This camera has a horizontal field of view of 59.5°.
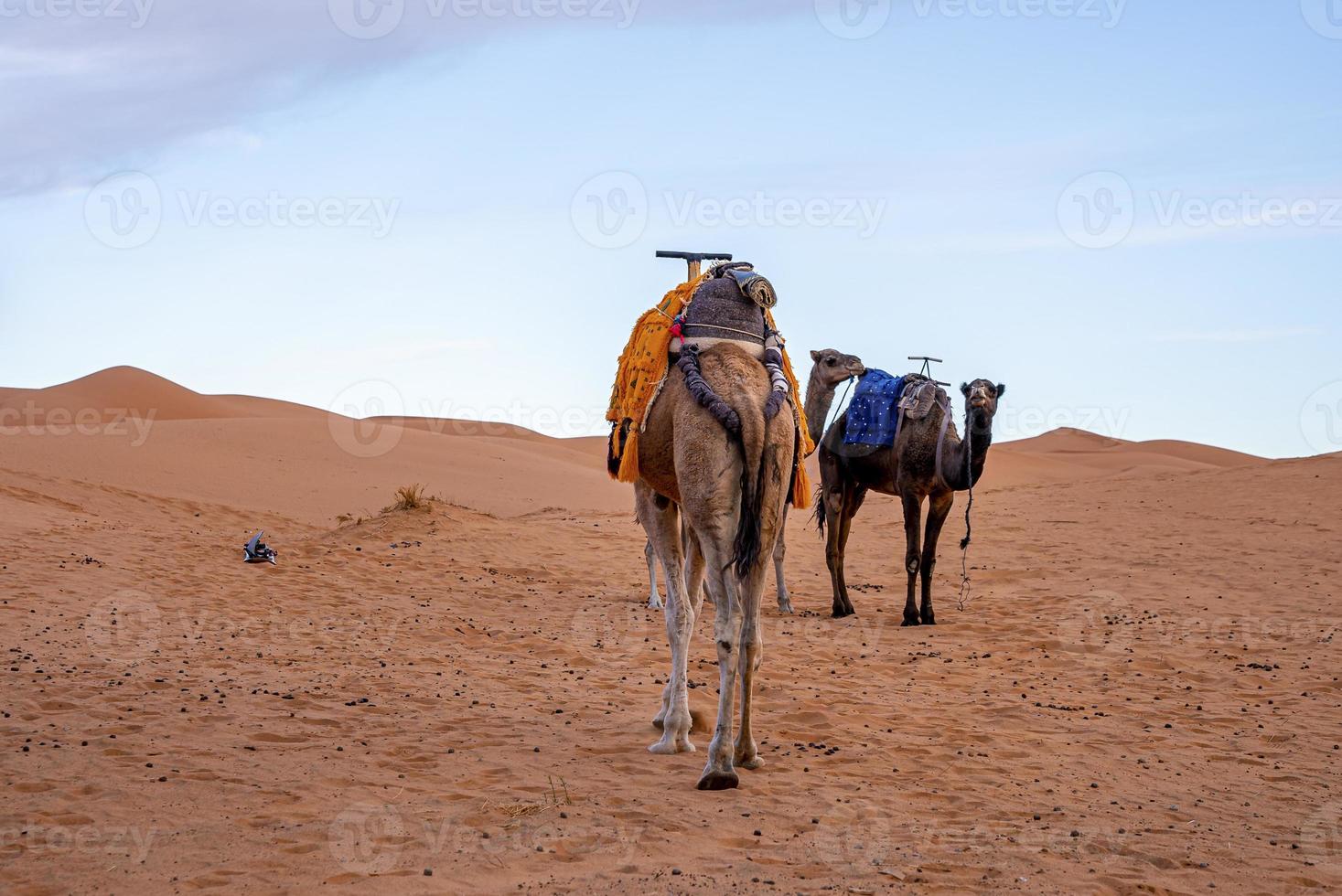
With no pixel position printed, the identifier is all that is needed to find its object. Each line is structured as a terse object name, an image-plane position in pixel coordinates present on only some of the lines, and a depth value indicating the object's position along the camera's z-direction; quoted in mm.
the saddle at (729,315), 7273
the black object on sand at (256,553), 13852
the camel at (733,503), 6453
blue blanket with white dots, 12914
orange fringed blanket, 7129
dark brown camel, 11672
